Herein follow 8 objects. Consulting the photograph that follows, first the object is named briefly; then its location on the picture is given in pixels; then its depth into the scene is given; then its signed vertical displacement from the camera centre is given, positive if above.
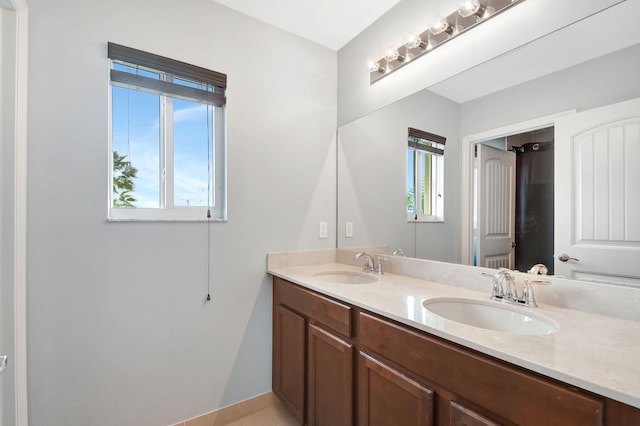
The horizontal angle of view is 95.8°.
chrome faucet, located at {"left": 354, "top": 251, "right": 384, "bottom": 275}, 1.82 -0.33
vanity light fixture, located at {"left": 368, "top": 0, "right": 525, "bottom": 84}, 1.33 +0.94
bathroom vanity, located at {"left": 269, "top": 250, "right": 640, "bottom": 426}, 0.65 -0.44
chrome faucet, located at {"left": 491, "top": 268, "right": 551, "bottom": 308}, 1.12 -0.31
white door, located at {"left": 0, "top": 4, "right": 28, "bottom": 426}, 1.12 +0.01
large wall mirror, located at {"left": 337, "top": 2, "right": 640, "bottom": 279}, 1.07 +0.43
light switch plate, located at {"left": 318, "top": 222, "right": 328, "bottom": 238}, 2.14 -0.13
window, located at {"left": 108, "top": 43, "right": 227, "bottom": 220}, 1.52 +0.42
